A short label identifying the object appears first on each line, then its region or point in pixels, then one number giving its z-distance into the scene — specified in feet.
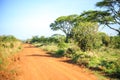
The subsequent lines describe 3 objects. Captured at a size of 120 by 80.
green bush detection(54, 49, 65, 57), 56.65
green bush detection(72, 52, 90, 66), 39.90
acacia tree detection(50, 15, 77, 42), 133.56
